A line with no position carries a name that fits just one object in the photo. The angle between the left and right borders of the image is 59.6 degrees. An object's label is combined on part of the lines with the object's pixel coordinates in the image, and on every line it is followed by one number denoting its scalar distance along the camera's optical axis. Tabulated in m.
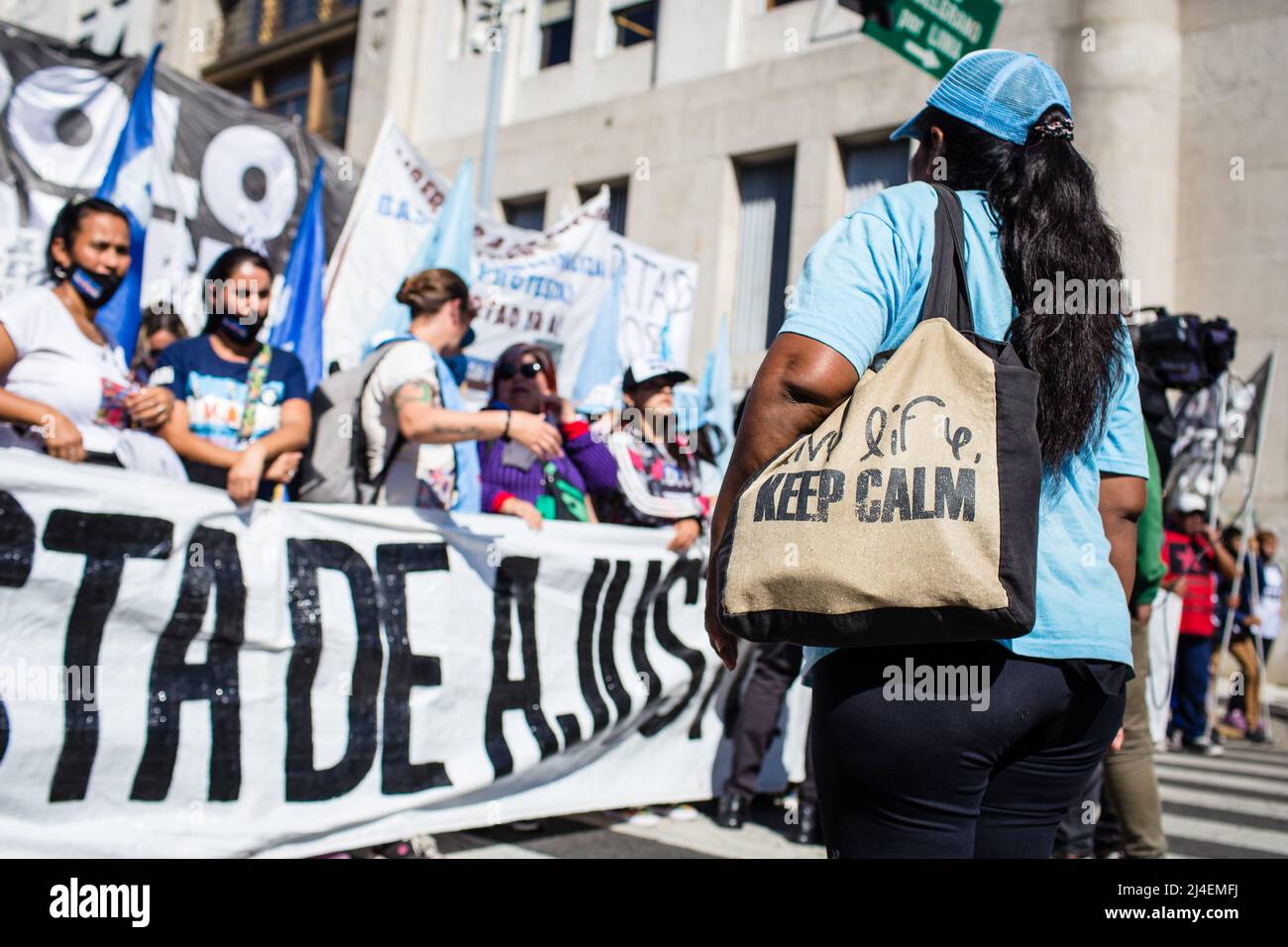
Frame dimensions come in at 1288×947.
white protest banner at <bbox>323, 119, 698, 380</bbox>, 8.70
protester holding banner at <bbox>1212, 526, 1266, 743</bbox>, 9.95
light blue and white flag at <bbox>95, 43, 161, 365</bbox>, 5.84
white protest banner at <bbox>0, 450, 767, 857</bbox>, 3.40
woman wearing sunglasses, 5.07
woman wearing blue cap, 1.55
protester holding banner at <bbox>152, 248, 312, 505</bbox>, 4.14
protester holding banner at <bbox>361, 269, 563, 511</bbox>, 3.74
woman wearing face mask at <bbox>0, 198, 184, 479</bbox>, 3.72
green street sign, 8.42
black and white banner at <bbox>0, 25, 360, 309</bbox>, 8.80
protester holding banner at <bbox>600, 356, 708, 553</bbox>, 5.21
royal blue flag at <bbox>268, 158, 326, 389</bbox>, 7.18
